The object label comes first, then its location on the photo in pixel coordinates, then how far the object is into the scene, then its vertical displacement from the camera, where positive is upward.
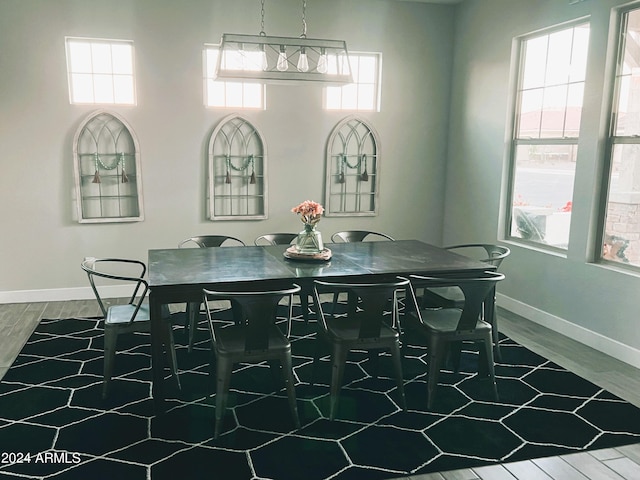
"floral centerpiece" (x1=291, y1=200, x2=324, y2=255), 3.71 -0.51
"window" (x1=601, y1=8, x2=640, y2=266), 3.88 +0.08
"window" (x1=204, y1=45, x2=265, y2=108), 5.47 +0.63
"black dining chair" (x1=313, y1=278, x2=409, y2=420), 2.95 -0.98
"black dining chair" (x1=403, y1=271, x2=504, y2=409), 3.09 -0.97
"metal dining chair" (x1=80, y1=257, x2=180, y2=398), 3.22 -1.00
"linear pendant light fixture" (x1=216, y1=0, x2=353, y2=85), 3.36 +0.59
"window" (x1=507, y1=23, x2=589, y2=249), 4.43 +0.25
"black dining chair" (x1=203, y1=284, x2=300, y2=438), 2.74 -0.99
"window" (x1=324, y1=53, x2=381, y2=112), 5.84 +0.74
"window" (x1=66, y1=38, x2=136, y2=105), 5.18 +0.77
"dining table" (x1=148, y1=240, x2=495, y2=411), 3.03 -0.70
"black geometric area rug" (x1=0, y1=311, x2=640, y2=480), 2.60 -1.43
